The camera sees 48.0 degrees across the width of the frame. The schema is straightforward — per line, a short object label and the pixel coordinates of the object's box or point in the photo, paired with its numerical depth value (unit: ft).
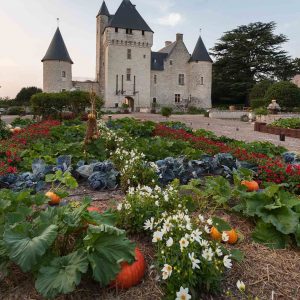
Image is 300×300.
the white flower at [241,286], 5.20
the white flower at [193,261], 6.35
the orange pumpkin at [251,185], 12.13
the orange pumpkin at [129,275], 7.29
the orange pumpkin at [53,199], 11.00
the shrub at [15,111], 114.62
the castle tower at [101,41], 149.89
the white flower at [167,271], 6.28
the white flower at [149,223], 8.11
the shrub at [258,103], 98.18
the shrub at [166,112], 80.03
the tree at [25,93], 162.27
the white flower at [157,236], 7.05
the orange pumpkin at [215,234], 8.54
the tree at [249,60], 158.20
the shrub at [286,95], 95.66
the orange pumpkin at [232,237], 8.98
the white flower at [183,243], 6.59
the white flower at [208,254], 6.55
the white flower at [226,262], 6.57
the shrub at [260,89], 126.31
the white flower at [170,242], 6.64
